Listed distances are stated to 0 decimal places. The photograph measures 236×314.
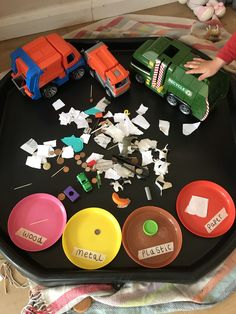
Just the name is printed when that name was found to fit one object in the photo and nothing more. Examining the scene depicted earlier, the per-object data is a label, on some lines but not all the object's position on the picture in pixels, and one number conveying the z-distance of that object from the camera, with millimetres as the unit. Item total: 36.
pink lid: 829
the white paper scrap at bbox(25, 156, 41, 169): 928
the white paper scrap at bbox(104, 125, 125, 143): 965
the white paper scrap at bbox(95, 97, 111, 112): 1019
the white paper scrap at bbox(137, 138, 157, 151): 946
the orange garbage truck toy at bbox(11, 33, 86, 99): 966
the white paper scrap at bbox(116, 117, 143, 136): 976
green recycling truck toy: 933
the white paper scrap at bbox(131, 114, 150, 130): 987
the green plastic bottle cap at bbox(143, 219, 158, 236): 834
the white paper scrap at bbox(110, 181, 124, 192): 890
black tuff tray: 779
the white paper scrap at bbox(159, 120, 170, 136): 978
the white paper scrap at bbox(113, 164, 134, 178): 906
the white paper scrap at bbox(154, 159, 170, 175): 910
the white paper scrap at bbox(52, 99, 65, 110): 1026
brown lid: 812
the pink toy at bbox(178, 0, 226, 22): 1289
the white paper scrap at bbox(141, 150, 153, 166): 927
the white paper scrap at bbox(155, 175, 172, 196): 891
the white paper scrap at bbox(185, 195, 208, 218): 866
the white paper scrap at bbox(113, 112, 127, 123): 1000
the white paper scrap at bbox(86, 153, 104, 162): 933
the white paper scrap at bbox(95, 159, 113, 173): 917
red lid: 846
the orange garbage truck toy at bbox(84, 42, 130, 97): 974
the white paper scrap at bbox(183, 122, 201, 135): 979
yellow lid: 809
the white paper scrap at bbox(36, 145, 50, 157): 945
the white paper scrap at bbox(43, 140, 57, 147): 962
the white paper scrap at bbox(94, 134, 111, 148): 957
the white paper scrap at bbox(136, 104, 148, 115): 1012
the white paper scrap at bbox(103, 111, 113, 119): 1007
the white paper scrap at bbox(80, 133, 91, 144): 963
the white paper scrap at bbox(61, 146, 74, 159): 941
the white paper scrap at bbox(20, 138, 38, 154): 955
